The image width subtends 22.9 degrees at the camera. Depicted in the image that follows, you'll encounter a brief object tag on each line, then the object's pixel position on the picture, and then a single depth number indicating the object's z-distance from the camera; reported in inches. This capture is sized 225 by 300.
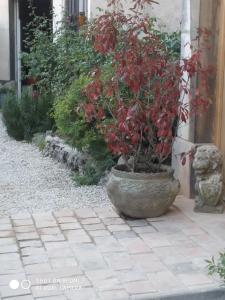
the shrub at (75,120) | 249.1
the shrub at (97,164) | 252.4
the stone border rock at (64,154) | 274.9
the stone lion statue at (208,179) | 200.1
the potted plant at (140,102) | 190.9
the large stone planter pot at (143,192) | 193.9
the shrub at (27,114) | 360.5
